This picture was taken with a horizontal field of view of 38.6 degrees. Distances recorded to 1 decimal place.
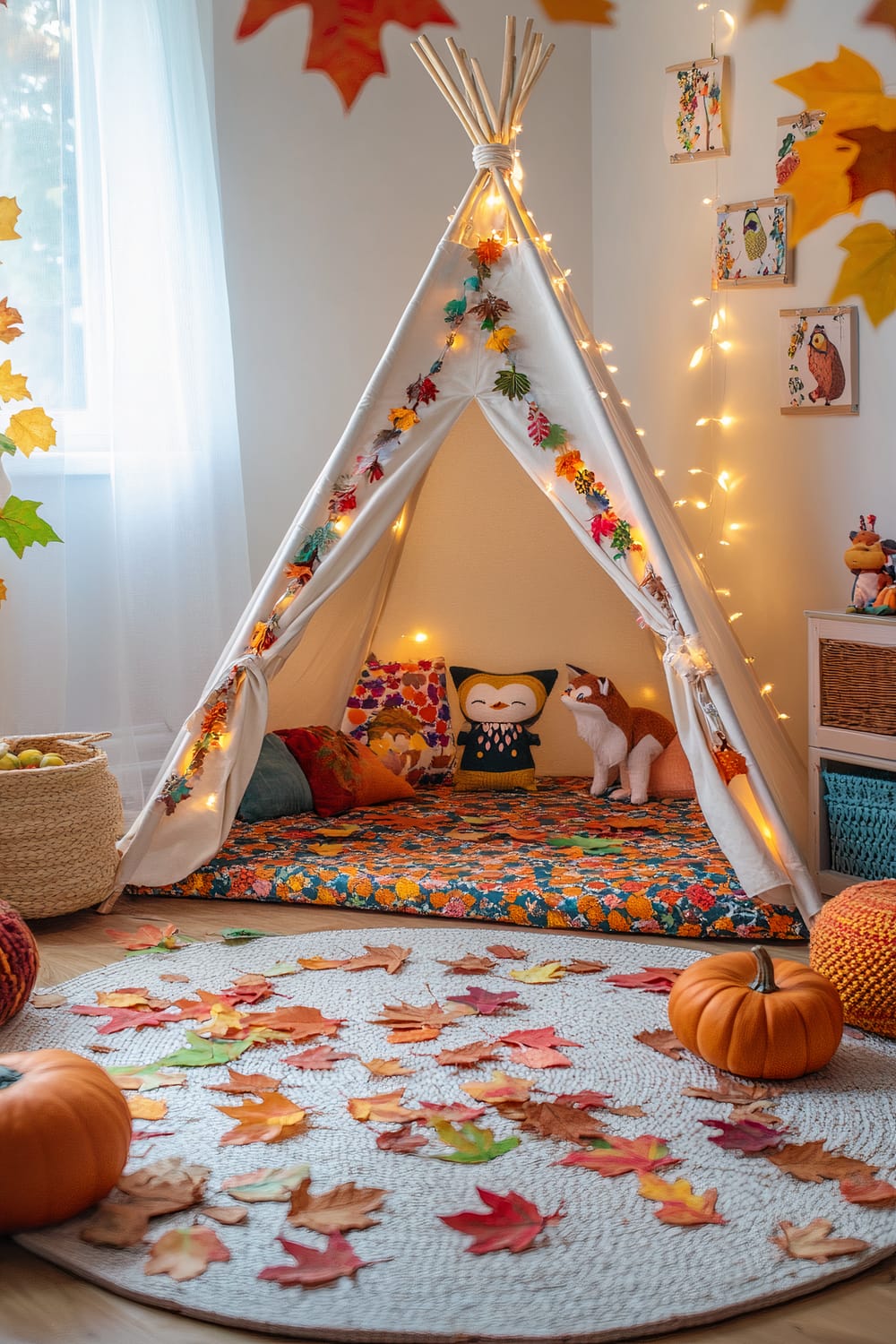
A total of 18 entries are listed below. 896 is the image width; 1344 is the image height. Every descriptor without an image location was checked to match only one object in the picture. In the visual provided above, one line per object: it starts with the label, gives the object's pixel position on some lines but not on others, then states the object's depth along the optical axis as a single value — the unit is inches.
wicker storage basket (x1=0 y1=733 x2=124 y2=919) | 114.2
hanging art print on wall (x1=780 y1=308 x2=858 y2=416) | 134.2
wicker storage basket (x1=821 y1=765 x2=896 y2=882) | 115.0
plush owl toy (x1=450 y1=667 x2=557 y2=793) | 152.9
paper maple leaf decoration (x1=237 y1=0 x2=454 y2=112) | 25.8
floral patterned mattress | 114.0
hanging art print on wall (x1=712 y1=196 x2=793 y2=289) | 143.3
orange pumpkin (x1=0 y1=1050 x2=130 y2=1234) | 67.2
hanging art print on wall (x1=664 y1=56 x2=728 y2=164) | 150.7
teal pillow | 142.6
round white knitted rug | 62.1
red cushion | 145.2
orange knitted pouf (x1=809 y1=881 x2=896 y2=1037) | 90.0
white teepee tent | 120.4
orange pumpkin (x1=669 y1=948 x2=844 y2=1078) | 83.5
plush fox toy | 145.9
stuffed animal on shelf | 120.6
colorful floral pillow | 155.1
